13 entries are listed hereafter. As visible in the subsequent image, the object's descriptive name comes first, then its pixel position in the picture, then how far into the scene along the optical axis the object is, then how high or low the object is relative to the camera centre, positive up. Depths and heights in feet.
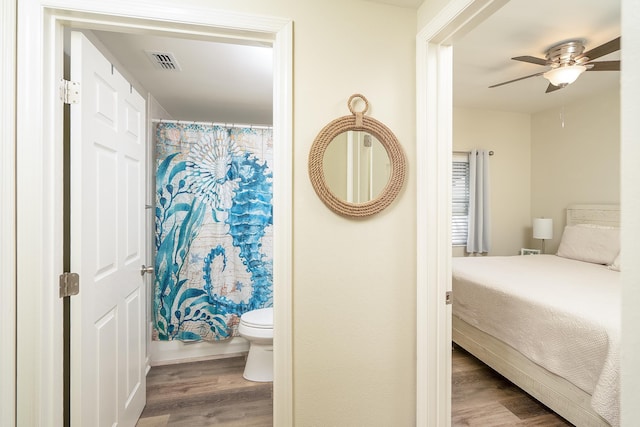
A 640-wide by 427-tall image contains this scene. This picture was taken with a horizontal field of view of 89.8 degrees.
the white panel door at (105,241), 4.35 -0.45
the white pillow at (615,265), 9.72 -1.63
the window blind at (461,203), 14.30 +0.41
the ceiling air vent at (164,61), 7.13 +3.52
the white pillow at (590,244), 10.44 -1.09
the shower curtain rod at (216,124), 8.89 +2.49
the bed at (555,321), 5.61 -2.31
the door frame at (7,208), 3.66 +0.05
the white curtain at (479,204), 13.85 +0.35
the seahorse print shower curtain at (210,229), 8.82 -0.46
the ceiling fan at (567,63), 7.68 +3.64
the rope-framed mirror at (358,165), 4.55 +0.70
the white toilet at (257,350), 7.89 -3.49
